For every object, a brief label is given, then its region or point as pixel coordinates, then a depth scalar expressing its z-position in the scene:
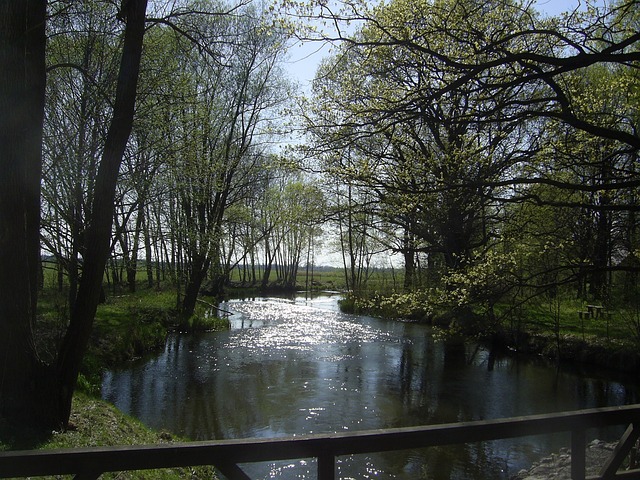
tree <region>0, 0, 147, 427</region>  5.81
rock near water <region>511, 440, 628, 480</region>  6.76
